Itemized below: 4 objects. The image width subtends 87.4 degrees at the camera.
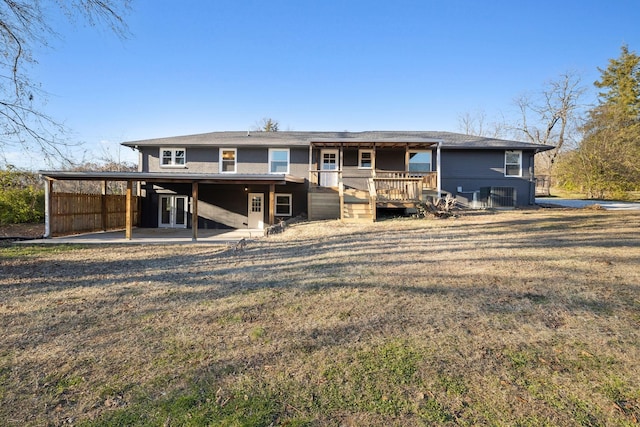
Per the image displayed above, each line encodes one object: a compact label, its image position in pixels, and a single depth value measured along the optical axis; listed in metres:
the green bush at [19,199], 15.53
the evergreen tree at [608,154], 22.09
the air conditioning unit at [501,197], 16.20
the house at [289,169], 16.27
